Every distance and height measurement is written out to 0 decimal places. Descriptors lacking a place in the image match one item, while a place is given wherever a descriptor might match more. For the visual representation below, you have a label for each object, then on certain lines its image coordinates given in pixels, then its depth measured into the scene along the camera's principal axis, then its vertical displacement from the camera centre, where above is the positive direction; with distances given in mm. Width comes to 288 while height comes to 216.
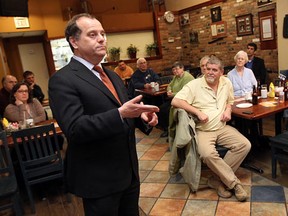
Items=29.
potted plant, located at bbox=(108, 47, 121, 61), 7363 +110
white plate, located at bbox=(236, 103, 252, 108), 2848 -699
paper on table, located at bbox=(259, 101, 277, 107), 2765 -704
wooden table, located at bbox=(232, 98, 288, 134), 2494 -706
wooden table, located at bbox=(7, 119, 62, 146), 2612 -674
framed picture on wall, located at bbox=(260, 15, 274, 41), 5262 +156
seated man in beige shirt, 2461 -745
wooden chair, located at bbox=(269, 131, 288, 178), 2475 -1071
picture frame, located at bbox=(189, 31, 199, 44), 7557 +248
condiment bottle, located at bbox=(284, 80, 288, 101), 2879 -635
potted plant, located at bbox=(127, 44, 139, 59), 7613 +98
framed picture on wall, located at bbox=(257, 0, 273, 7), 5222 +660
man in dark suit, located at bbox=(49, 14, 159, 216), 1088 -246
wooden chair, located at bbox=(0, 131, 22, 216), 2240 -960
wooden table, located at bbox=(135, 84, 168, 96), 4555 -685
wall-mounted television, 3951 +973
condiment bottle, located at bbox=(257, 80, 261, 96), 3220 -628
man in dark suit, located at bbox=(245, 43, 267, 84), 4914 -547
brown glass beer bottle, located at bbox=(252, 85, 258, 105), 2865 -637
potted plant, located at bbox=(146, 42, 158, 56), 7891 +92
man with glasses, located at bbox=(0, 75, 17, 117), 4047 -275
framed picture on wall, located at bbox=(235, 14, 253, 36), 5758 +313
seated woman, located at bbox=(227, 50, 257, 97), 3455 -496
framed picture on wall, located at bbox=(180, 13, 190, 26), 7681 +798
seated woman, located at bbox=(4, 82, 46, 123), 3301 -443
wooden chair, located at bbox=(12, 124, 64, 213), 2463 -833
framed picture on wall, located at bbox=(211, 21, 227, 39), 6496 +325
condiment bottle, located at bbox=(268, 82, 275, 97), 3072 -631
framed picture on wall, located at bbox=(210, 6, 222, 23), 6520 +702
